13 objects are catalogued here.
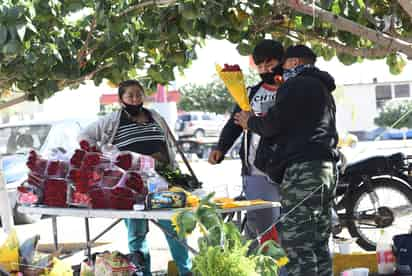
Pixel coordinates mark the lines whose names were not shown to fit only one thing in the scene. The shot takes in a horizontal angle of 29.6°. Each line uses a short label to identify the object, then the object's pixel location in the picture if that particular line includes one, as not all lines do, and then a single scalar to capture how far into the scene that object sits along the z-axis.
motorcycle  7.64
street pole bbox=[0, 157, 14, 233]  7.19
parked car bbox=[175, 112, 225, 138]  36.84
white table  4.66
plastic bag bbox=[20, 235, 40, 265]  5.37
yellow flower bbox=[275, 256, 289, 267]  3.79
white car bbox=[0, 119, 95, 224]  11.30
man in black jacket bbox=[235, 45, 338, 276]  4.64
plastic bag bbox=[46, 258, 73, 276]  4.82
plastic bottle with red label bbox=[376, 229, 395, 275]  5.78
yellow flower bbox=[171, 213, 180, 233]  3.73
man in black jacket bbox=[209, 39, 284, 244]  5.35
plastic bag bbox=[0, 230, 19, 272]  5.23
